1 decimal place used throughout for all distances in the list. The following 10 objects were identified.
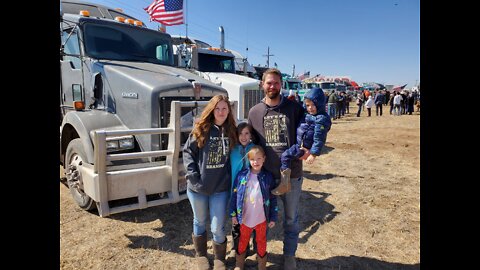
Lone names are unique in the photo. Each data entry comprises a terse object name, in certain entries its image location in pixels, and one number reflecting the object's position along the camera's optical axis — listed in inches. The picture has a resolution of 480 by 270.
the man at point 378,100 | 850.1
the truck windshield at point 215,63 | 367.6
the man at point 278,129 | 106.3
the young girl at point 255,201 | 104.4
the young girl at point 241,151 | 108.4
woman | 106.5
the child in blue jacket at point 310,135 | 102.3
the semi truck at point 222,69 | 262.8
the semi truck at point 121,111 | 128.4
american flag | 284.4
